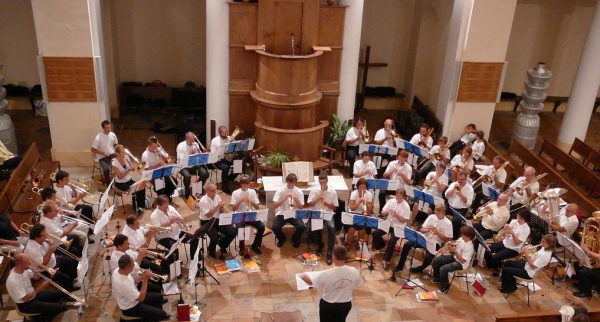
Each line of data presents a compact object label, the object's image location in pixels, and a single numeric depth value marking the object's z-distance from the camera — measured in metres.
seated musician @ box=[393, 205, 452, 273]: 9.08
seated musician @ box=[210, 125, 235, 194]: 11.70
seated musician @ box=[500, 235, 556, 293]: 8.59
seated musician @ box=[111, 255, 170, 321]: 7.19
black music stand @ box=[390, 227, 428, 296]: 8.78
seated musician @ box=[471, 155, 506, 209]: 11.00
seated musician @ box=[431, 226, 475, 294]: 8.65
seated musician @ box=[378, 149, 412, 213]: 10.92
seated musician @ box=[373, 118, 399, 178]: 12.38
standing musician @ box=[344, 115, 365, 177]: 12.59
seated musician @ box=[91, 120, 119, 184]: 11.40
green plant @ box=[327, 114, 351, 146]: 13.16
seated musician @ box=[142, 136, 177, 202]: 10.80
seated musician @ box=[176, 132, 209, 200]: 11.39
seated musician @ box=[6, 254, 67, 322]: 7.26
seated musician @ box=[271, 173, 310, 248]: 9.85
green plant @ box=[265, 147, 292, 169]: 11.84
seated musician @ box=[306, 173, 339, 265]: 9.82
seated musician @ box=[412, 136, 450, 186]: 11.98
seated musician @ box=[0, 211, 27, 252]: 8.27
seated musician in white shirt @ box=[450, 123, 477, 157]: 13.02
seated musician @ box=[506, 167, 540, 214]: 10.61
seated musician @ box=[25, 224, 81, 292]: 7.85
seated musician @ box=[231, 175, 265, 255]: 9.65
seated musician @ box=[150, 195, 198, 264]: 8.79
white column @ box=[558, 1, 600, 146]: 13.34
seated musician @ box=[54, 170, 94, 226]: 9.45
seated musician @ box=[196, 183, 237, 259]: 9.32
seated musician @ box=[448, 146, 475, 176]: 11.38
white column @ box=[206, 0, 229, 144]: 12.17
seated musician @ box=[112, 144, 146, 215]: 10.59
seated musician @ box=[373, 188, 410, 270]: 9.52
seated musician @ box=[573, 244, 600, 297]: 9.05
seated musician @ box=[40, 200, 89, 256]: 8.44
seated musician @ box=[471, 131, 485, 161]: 12.52
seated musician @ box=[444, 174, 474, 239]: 10.27
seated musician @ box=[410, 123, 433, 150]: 12.28
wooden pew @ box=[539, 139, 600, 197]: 11.55
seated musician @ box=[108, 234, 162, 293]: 7.60
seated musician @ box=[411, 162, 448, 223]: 10.30
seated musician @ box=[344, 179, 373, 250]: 9.70
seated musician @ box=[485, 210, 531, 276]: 9.30
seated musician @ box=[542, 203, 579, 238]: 9.63
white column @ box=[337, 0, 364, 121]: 12.70
